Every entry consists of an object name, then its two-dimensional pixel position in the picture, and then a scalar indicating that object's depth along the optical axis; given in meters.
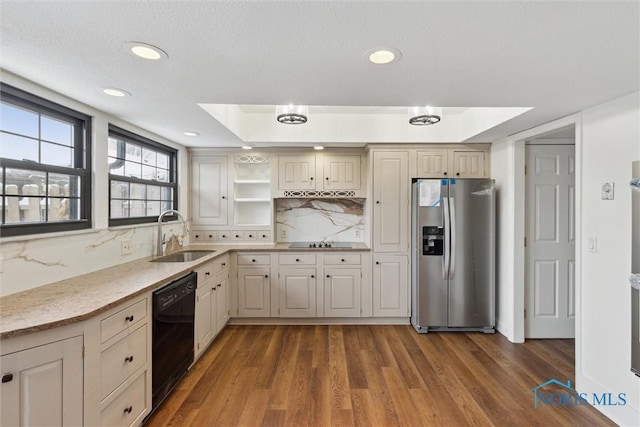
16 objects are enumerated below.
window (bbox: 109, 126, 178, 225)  2.59
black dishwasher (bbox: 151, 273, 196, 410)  1.95
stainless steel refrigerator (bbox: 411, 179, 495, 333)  3.20
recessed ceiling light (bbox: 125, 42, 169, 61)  1.32
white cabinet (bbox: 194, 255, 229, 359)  2.62
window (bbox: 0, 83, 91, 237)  1.70
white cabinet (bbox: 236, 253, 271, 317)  3.46
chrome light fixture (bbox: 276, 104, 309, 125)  2.41
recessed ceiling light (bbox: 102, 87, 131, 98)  1.84
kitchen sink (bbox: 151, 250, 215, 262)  3.08
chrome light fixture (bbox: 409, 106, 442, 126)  2.54
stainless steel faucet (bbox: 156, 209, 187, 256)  2.92
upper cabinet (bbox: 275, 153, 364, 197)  3.72
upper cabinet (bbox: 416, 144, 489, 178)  3.45
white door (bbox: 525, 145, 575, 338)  3.05
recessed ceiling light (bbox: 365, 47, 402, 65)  1.36
